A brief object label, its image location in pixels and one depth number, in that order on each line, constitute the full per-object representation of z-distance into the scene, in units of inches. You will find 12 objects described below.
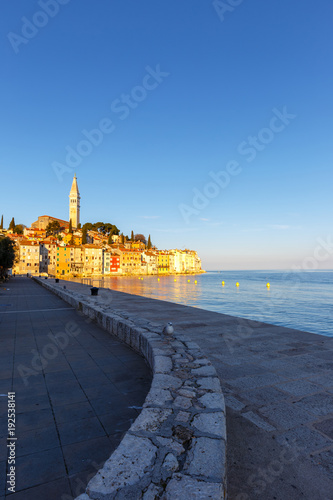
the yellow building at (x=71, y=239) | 4845.0
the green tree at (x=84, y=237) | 4911.4
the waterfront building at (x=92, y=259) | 4512.8
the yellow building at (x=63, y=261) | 4173.2
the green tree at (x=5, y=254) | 1362.0
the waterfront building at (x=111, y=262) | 4810.5
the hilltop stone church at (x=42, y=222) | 5660.4
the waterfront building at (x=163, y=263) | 6186.0
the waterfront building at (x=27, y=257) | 3673.7
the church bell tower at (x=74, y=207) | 6432.1
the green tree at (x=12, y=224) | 4579.2
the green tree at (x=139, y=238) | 7376.0
